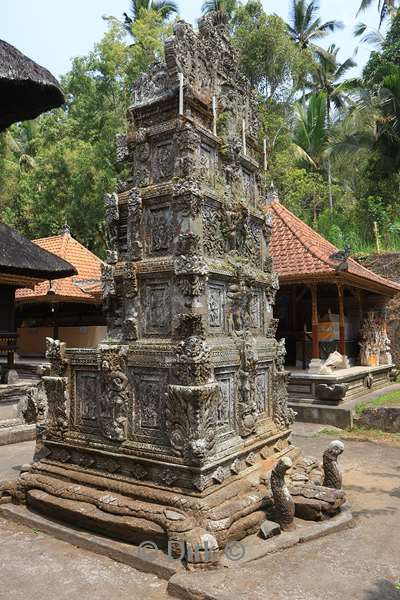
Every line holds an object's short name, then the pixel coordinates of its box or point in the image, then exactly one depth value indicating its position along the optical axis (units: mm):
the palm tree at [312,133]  32188
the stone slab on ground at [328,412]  11625
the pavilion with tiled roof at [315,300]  12688
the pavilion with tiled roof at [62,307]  17297
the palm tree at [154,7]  30506
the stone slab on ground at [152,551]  4840
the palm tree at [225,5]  26034
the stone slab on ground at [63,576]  4480
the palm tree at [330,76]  37188
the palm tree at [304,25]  36562
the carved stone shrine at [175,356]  5453
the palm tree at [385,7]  29359
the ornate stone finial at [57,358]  6637
